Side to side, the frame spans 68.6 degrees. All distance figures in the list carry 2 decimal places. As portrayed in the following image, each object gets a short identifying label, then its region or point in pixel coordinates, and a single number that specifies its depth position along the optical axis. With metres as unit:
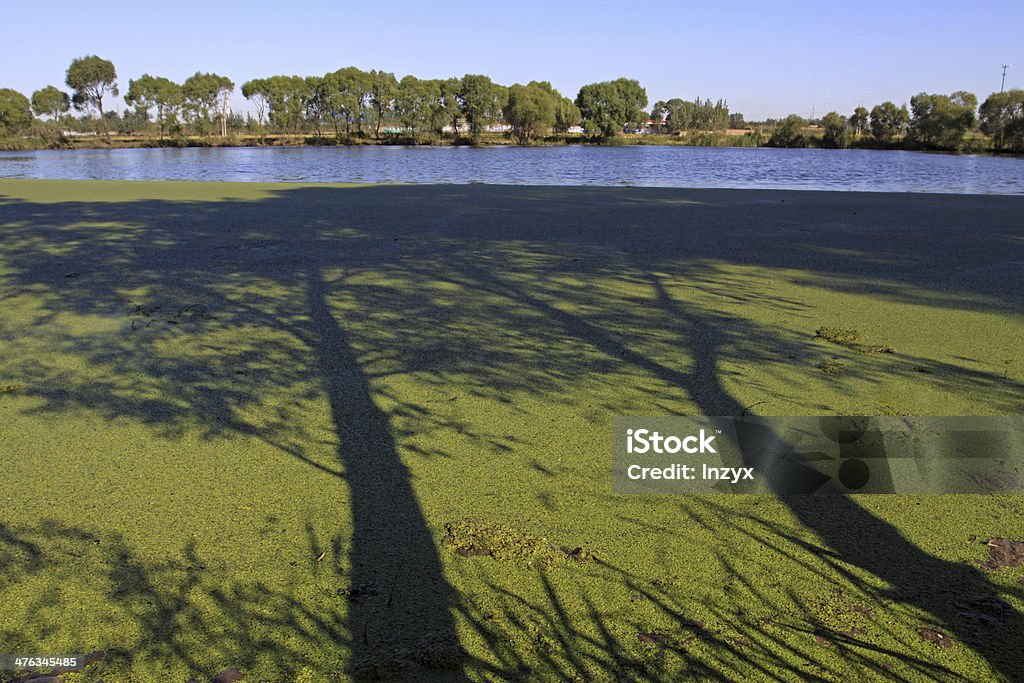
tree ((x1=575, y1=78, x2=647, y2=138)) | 83.06
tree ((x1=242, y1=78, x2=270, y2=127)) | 78.62
